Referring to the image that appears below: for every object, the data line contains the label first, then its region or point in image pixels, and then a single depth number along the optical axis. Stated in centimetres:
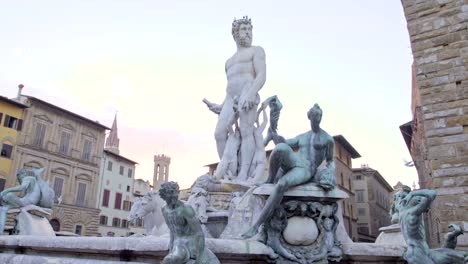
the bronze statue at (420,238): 351
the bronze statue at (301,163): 363
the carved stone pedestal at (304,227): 362
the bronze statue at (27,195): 688
